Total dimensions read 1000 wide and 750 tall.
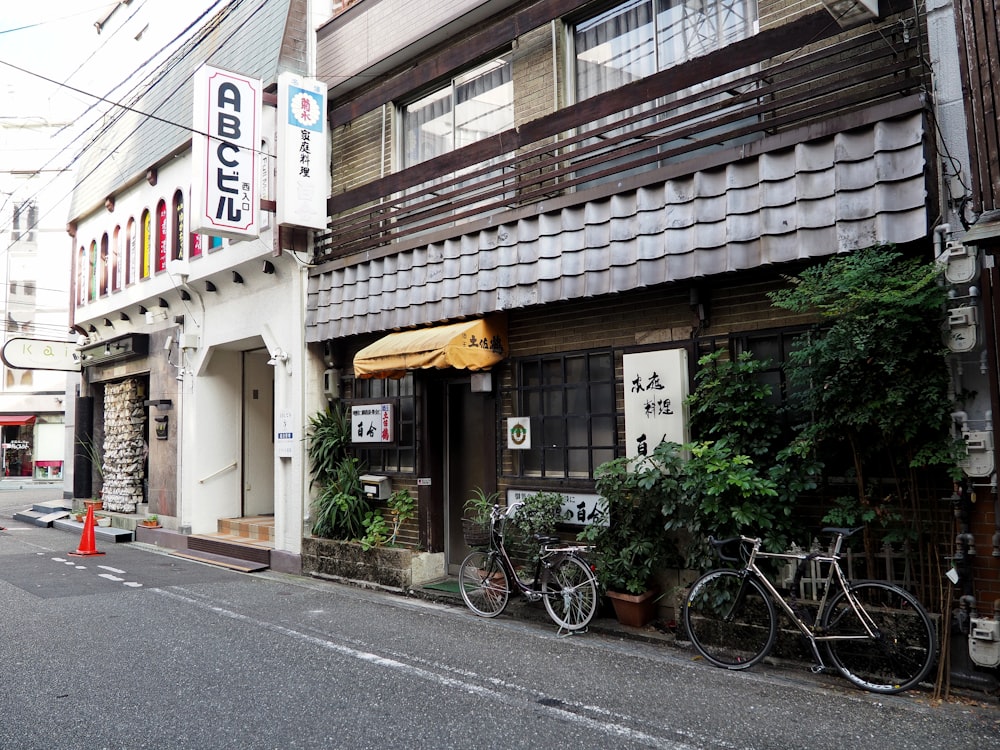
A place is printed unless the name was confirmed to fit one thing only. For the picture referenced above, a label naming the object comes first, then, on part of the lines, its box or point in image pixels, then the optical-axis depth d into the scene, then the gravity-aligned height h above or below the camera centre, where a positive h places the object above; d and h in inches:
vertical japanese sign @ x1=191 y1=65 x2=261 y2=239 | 453.7 +169.5
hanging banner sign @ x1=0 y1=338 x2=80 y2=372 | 766.5 +89.6
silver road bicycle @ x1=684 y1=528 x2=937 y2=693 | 225.1 -61.1
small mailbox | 438.9 -28.9
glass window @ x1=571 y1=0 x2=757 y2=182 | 315.9 +169.4
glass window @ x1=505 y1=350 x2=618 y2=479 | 345.7 +9.4
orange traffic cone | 550.3 -69.7
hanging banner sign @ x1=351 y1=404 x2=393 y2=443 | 433.7 +7.5
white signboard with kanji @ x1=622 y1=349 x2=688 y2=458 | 300.5 +12.6
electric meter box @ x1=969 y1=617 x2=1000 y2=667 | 215.8 -61.5
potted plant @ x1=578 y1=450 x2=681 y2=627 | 295.0 -41.7
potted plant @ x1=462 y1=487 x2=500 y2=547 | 338.3 -39.3
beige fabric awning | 361.7 +41.6
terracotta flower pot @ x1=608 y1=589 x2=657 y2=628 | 299.4 -68.8
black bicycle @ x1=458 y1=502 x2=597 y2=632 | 307.0 -61.6
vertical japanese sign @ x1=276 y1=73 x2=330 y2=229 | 453.7 +169.7
